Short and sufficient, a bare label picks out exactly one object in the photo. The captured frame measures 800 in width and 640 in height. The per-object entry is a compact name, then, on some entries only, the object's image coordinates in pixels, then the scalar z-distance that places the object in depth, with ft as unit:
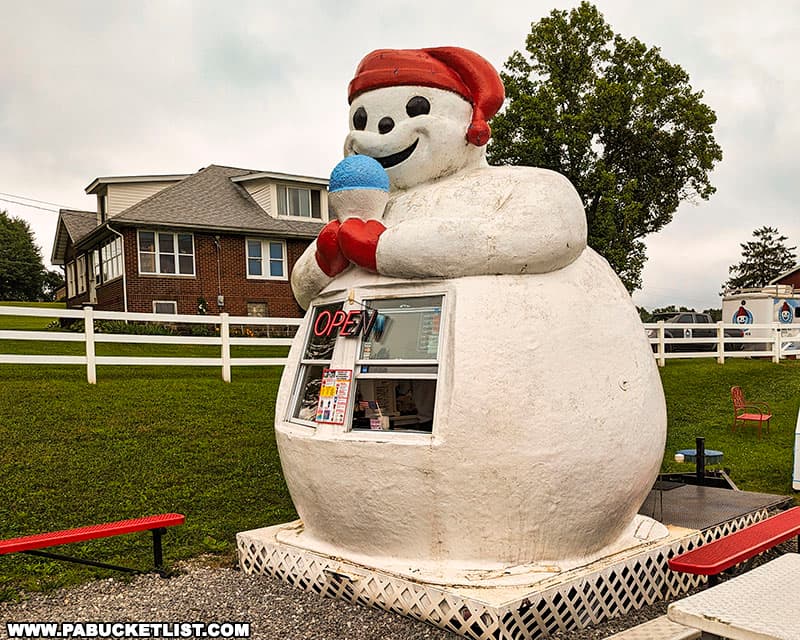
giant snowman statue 15.24
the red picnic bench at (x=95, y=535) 16.42
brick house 76.43
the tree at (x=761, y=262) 183.62
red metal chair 39.34
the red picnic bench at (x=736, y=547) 14.34
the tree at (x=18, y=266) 183.93
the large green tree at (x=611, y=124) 74.84
